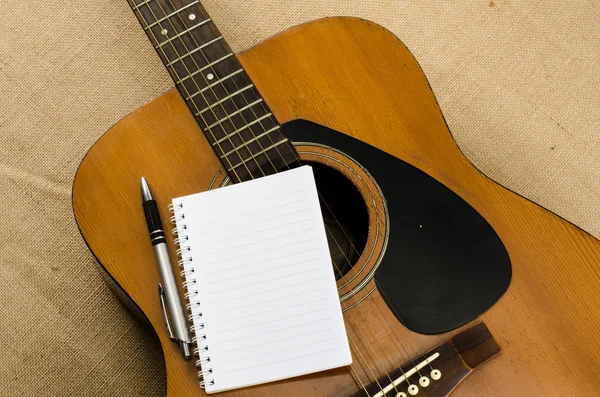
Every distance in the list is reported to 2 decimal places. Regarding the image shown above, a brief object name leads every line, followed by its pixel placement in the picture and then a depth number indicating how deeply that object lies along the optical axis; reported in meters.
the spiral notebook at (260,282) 0.79
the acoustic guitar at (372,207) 0.79
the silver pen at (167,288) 0.81
